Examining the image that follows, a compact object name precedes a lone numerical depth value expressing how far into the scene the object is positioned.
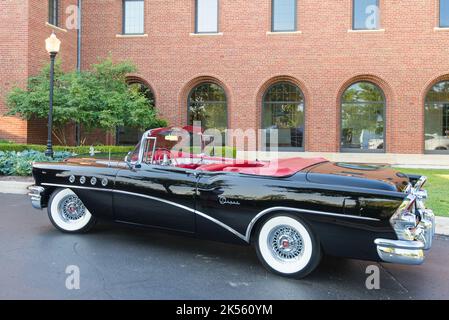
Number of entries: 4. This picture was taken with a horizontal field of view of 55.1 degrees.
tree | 13.50
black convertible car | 3.81
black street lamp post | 11.70
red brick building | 16.44
